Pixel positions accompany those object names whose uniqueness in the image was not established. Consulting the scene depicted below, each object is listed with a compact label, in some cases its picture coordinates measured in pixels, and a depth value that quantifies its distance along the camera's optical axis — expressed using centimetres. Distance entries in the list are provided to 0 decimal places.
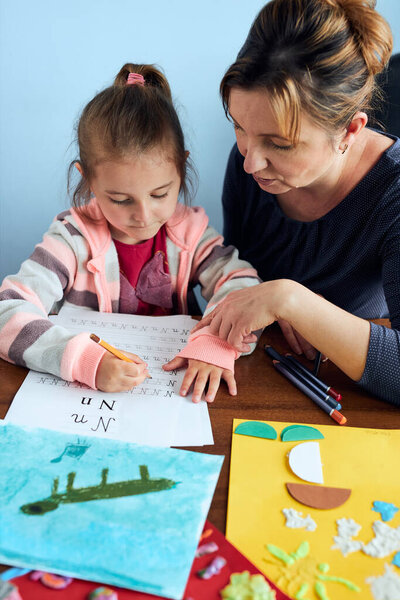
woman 70
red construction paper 44
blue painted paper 45
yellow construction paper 47
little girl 75
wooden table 68
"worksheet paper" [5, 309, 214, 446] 63
